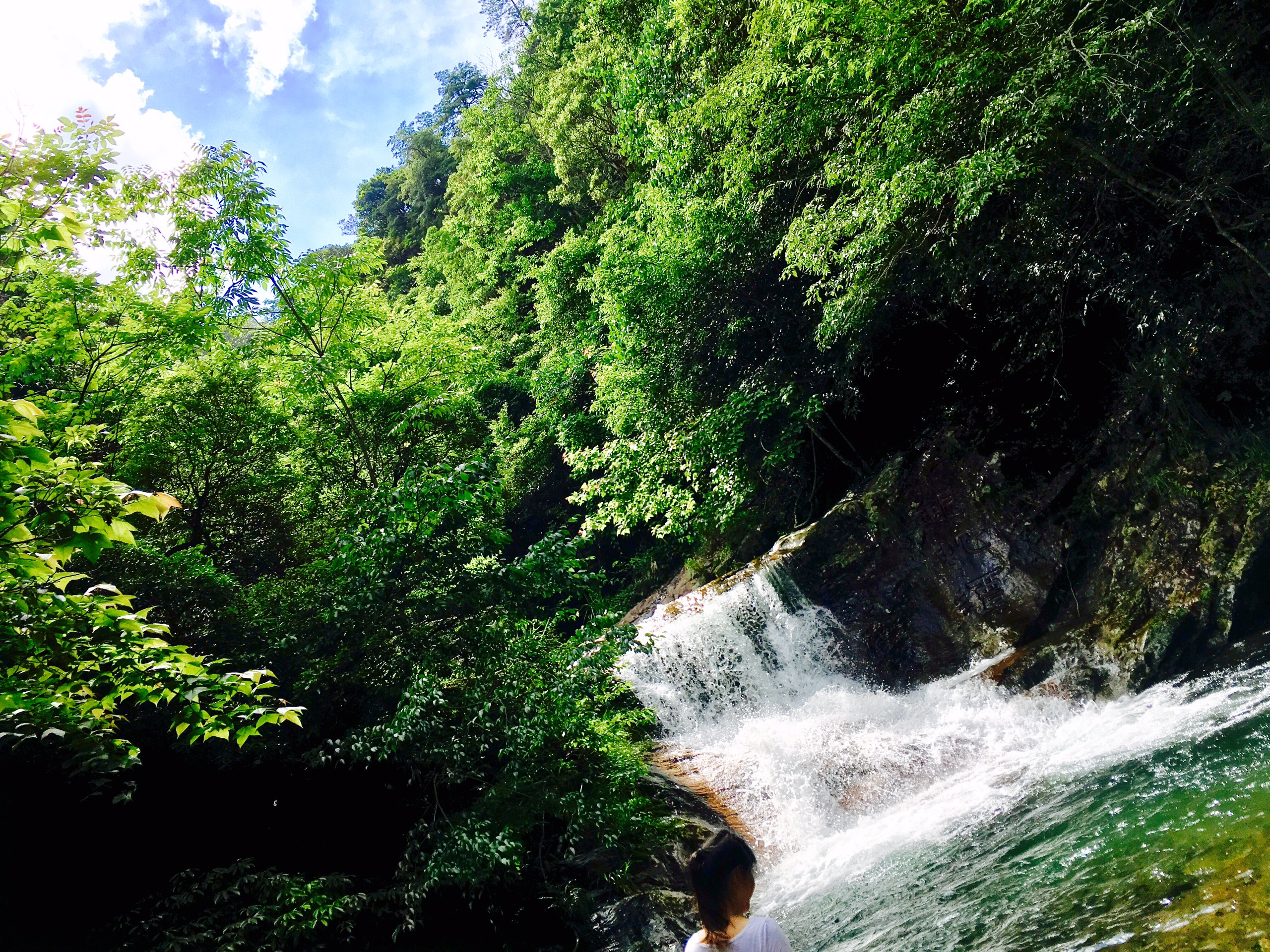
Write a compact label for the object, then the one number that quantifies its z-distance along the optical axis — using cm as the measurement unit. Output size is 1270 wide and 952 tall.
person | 245
